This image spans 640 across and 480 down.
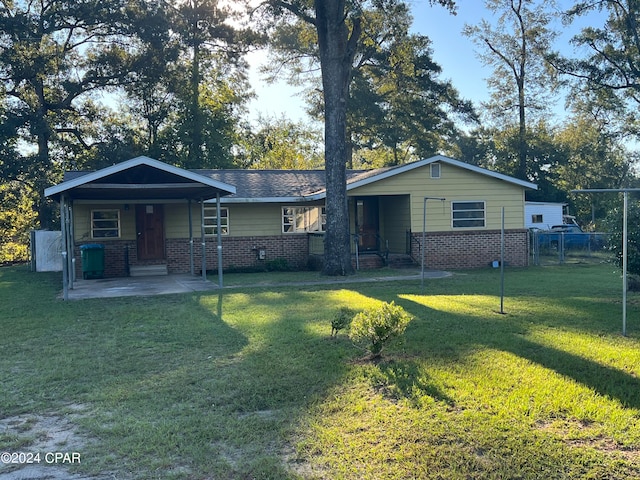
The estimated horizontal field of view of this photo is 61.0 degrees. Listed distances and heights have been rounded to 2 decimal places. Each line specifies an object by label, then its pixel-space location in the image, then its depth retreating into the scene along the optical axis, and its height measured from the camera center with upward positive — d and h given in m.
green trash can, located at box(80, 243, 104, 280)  15.38 -0.58
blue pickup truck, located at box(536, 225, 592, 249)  24.08 -0.52
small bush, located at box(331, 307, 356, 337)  6.66 -1.11
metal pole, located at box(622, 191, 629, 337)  6.61 -0.55
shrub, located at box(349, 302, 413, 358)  5.61 -0.97
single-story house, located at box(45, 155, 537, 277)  16.73 +0.41
